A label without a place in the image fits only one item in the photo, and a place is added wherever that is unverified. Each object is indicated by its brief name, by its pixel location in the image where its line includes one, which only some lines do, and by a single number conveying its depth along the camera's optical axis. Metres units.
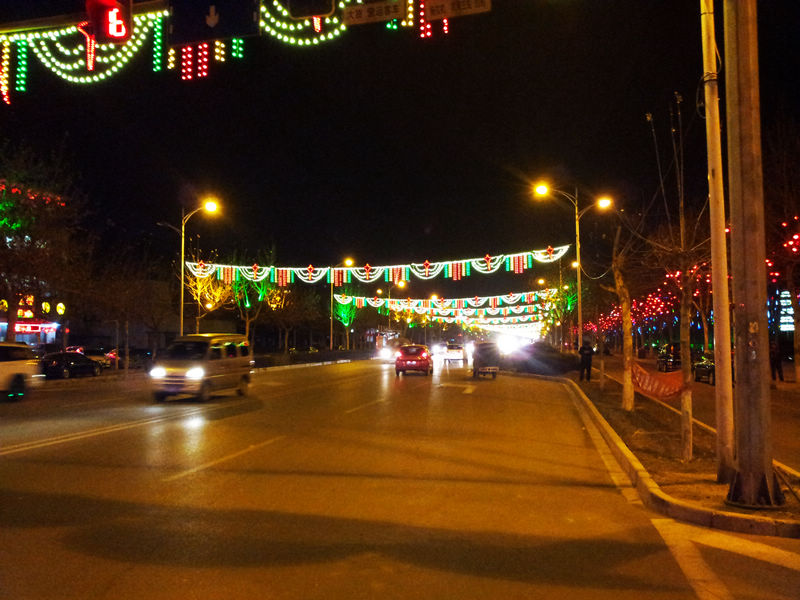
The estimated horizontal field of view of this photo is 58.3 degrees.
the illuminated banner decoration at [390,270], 36.81
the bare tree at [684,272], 10.53
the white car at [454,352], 64.98
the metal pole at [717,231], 8.94
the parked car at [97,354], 41.34
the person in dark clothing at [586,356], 30.91
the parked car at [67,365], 34.81
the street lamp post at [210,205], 31.36
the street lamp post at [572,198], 27.08
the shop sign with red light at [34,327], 52.91
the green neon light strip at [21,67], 10.97
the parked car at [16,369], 21.23
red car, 36.41
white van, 19.83
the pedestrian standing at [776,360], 27.94
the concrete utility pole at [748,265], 7.52
